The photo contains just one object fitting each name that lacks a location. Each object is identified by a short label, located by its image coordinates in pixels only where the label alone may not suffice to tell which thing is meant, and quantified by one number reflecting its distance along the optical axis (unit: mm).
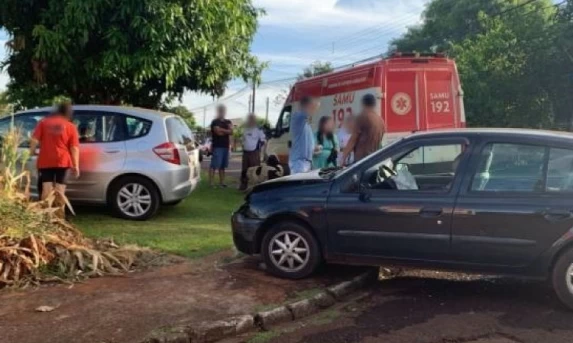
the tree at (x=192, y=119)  60497
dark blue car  5355
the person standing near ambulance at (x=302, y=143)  8805
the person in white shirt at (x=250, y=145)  13828
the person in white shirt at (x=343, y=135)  11381
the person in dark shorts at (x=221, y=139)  13219
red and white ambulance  11266
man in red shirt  7914
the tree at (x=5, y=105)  9179
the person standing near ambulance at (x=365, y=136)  8453
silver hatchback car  8992
